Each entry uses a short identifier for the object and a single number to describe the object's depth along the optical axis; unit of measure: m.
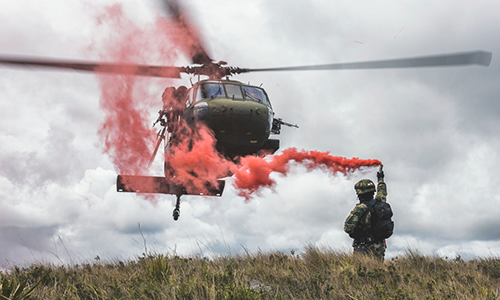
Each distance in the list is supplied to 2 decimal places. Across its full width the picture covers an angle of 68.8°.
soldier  7.57
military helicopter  8.03
